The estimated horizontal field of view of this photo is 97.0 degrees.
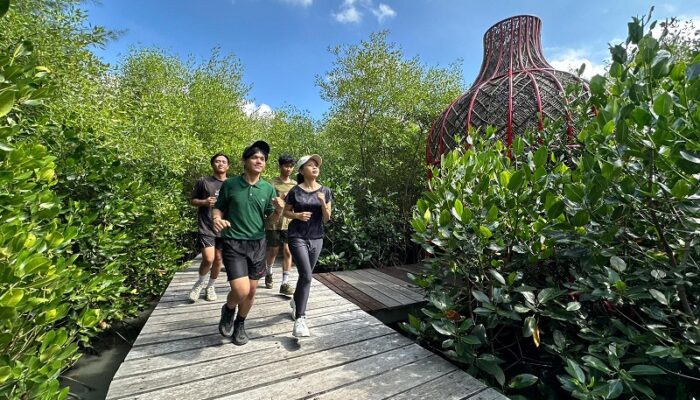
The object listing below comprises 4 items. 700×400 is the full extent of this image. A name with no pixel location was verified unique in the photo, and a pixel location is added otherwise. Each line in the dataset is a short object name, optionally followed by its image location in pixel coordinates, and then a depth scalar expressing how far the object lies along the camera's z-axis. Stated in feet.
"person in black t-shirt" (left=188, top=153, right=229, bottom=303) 11.65
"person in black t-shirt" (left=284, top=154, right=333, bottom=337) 8.93
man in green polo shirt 8.13
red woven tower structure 13.57
